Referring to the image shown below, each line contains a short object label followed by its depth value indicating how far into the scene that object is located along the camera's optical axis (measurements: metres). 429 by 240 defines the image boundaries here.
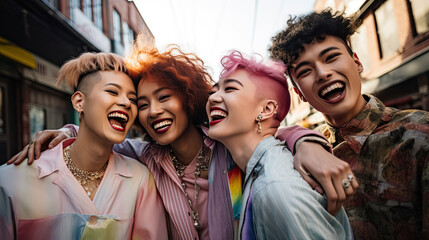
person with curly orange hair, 0.68
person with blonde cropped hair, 0.60
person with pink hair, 0.44
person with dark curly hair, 0.56
